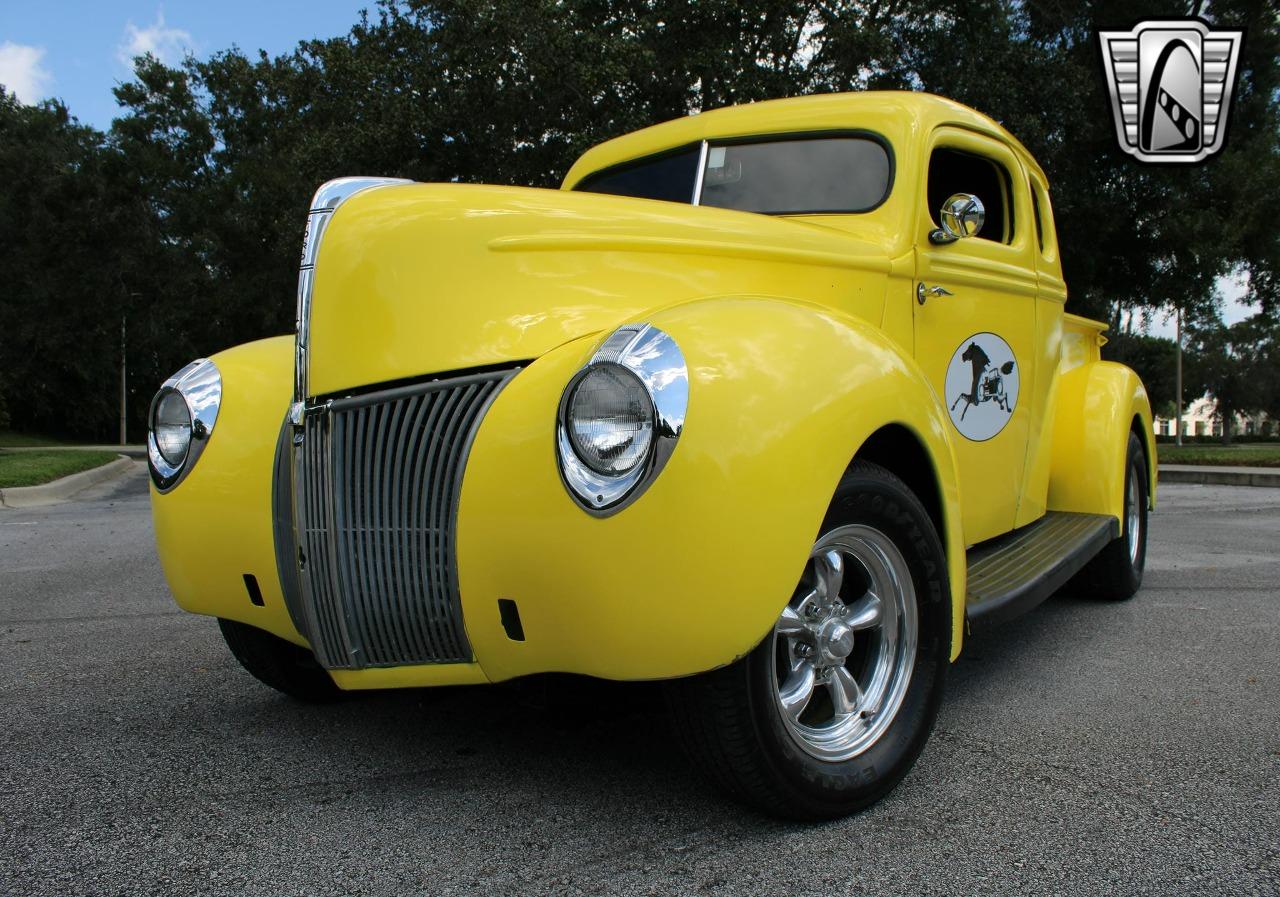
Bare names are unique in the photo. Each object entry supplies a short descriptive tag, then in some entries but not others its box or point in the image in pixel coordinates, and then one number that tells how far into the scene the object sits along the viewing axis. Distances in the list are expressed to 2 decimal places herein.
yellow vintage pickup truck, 1.90
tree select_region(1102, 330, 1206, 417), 52.66
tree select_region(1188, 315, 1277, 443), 50.50
